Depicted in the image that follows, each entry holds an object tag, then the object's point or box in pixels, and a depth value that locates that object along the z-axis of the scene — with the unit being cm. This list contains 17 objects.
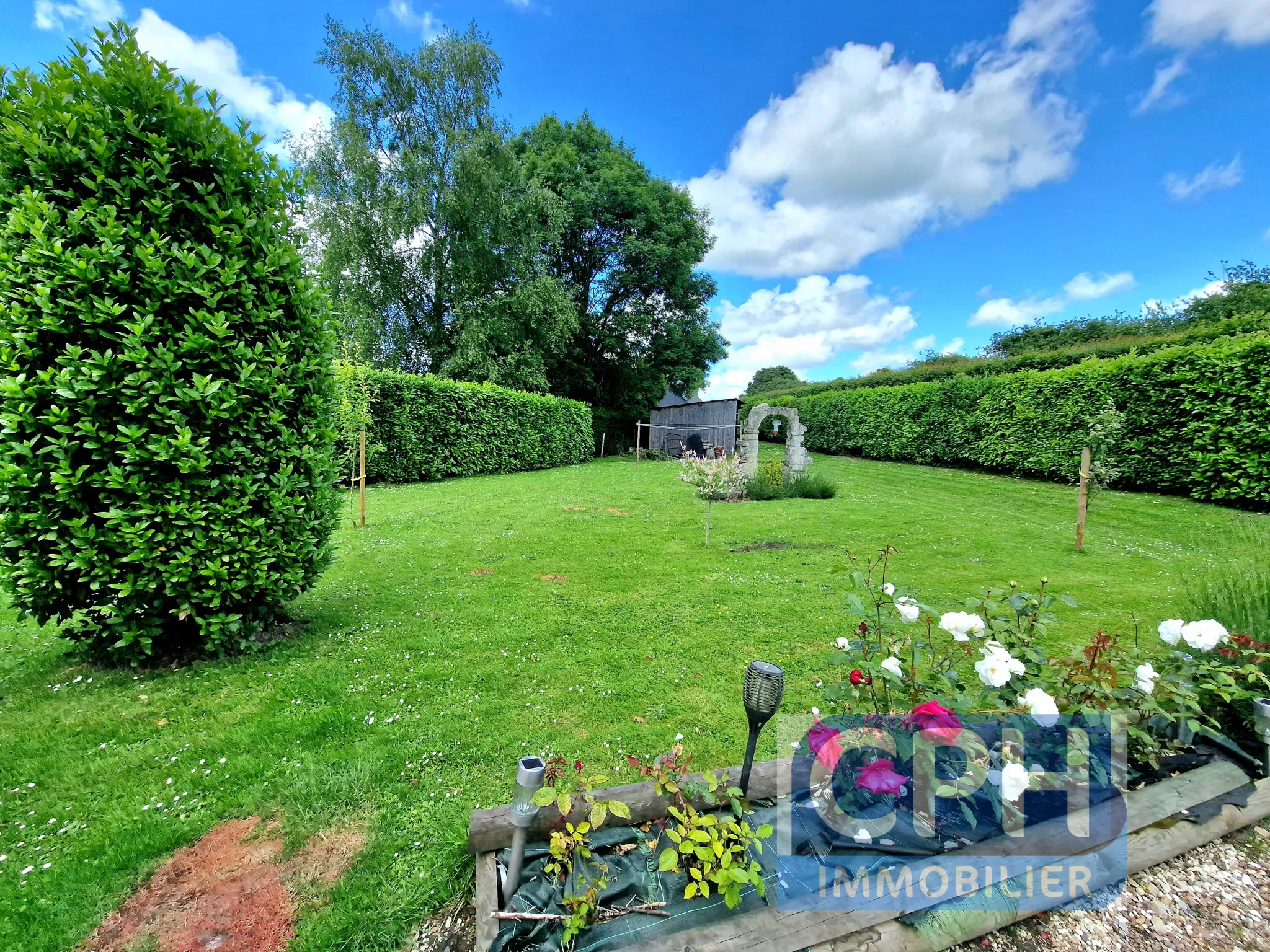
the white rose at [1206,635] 200
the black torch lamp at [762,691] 157
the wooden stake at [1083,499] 639
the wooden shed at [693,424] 2155
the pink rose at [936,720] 156
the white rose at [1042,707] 160
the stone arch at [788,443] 1195
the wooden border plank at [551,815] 164
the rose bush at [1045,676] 180
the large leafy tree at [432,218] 1581
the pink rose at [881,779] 159
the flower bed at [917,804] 142
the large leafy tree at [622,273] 2225
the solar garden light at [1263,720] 200
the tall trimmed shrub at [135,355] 258
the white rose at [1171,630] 213
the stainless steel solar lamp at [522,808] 140
